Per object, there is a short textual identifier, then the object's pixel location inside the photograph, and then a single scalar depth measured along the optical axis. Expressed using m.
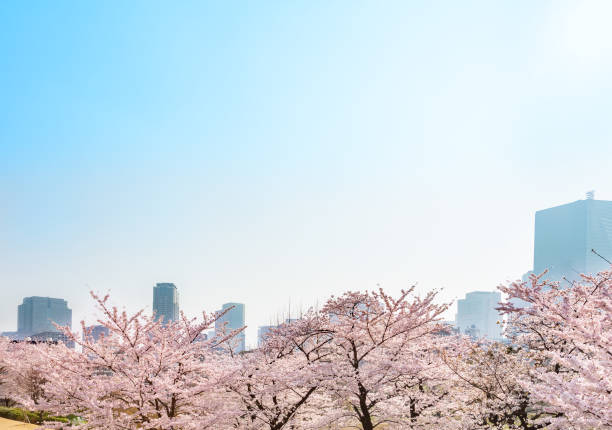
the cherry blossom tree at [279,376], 10.36
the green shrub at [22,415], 17.63
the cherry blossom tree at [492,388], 10.61
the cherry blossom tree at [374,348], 9.61
